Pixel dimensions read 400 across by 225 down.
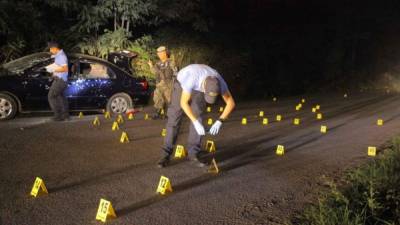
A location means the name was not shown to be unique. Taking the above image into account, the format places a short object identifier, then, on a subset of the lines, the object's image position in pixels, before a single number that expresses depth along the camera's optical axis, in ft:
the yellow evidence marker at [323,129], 34.32
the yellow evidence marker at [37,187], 18.66
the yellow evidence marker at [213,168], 22.84
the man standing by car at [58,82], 34.17
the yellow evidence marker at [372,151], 26.30
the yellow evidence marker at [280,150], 26.96
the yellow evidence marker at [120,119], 36.06
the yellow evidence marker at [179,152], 25.20
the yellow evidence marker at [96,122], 34.94
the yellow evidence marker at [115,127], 33.01
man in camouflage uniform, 35.68
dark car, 35.94
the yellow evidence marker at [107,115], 38.53
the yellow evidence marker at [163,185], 19.21
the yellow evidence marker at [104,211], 16.22
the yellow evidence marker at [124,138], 29.04
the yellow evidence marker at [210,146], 27.09
